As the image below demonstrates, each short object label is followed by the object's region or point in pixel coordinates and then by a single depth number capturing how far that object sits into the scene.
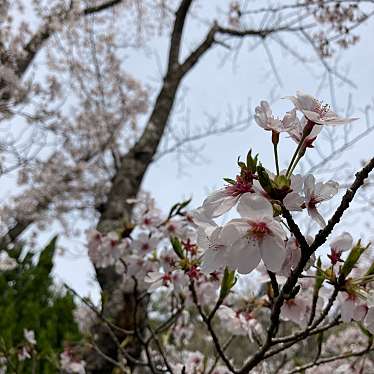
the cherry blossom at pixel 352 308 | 0.44
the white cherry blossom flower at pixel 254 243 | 0.37
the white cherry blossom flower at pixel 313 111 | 0.38
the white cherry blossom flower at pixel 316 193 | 0.38
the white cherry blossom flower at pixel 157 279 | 0.60
